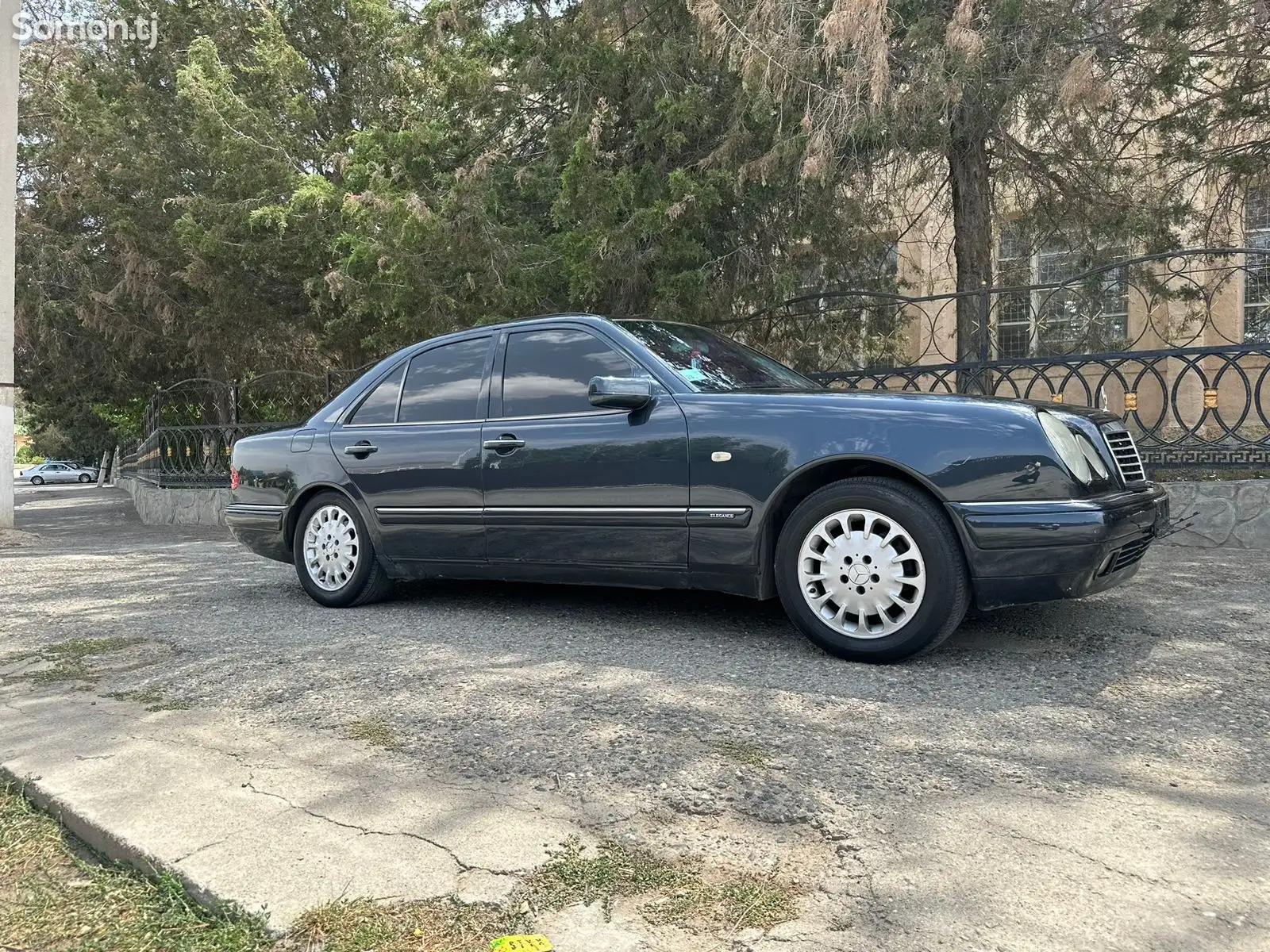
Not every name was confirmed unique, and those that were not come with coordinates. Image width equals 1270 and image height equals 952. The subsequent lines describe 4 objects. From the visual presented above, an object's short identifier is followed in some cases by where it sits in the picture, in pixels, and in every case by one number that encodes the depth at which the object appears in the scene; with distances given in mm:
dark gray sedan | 3908
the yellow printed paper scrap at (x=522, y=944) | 1985
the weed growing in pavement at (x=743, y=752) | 2967
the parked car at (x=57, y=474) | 56156
